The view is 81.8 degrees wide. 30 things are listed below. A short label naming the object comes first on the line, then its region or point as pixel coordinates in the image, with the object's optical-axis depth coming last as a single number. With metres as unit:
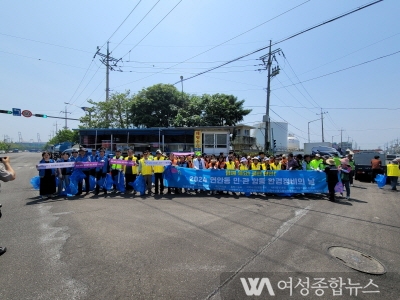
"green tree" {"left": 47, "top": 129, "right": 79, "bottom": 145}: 57.19
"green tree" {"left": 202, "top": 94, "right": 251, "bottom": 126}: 31.36
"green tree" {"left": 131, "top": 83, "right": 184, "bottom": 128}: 33.69
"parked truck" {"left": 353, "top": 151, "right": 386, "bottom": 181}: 15.45
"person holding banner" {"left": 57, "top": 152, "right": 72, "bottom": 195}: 8.88
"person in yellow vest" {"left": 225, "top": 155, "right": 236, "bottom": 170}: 10.26
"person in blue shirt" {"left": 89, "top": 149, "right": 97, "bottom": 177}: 9.55
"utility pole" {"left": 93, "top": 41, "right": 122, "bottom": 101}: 32.34
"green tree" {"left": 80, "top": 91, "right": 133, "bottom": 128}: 34.31
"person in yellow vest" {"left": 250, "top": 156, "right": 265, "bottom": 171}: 10.16
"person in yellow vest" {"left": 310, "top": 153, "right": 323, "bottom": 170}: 10.59
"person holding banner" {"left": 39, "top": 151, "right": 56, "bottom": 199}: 8.49
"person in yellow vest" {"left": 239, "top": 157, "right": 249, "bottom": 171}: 10.04
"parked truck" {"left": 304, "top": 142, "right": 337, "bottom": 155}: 34.78
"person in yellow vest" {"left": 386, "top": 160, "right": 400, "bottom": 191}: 11.54
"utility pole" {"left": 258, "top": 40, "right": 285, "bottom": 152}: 23.25
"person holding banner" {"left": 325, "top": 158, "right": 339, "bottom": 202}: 8.85
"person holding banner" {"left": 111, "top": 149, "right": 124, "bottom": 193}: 9.66
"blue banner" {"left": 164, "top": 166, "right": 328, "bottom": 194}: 9.62
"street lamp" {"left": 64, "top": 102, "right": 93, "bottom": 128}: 34.34
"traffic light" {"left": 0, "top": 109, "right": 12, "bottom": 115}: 25.10
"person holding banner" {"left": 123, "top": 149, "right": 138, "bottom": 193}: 9.57
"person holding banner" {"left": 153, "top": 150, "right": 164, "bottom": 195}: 9.32
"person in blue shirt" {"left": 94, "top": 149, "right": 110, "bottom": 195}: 9.55
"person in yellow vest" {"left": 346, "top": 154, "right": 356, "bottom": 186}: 12.50
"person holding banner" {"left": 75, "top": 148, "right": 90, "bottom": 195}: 9.17
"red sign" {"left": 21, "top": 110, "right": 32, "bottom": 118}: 27.59
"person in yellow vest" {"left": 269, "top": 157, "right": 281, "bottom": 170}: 10.17
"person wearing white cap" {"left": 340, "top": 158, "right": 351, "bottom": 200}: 9.12
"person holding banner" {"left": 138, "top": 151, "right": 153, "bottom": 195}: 9.27
